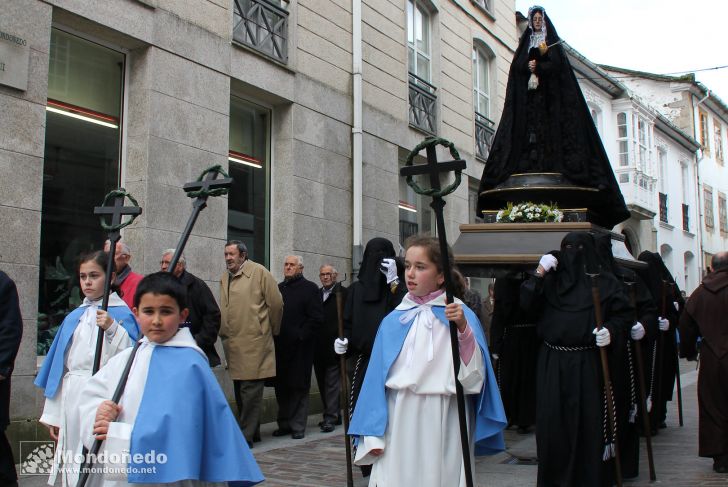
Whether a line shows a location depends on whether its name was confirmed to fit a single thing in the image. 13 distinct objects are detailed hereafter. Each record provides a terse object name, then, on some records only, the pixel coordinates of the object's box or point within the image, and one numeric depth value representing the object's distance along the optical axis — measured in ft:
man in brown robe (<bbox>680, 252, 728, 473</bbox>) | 23.57
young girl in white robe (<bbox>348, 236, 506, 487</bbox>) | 13.47
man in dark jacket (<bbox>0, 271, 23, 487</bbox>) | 17.85
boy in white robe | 10.88
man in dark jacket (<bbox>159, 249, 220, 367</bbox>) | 26.59
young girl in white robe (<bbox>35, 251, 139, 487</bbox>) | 16.40
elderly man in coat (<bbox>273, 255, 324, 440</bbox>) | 29.78
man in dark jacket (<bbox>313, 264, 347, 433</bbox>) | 31.37
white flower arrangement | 26.66
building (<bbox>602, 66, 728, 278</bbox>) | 114.73
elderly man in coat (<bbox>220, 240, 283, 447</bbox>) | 27.91
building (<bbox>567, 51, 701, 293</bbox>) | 92.07
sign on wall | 24.07
